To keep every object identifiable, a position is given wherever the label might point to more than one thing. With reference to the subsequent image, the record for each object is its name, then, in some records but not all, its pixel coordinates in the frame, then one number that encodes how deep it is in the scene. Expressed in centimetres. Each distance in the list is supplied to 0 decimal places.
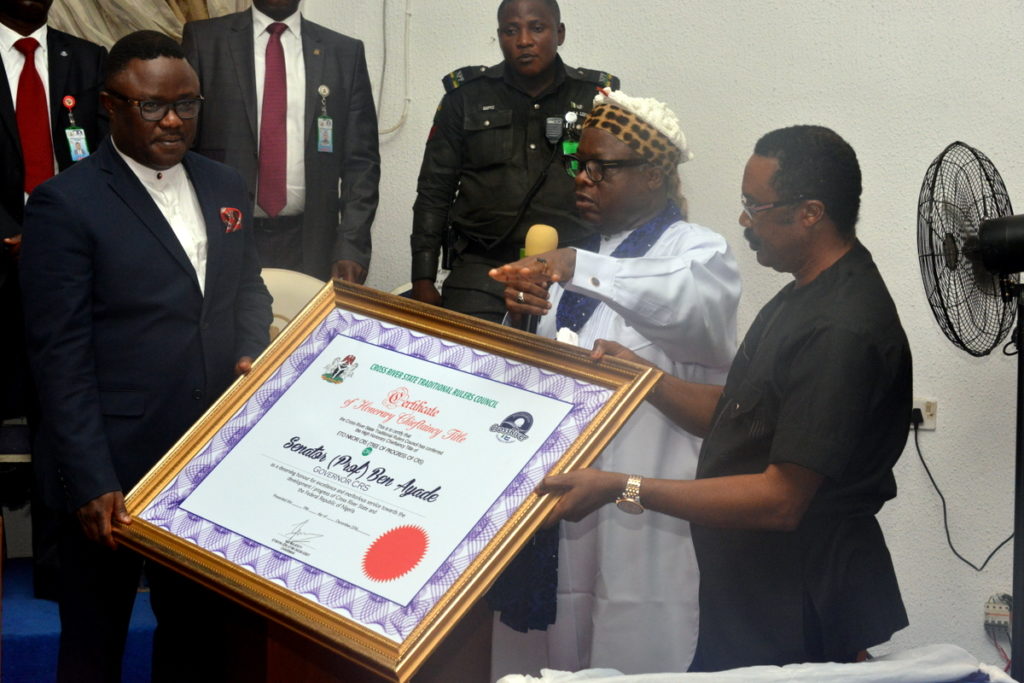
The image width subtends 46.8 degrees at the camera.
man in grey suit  414
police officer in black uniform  412
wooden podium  255
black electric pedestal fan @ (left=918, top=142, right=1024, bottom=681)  257
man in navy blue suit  255
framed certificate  212
